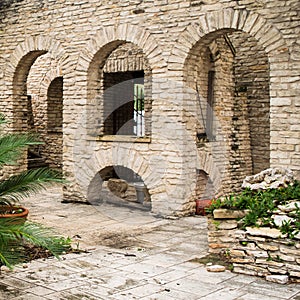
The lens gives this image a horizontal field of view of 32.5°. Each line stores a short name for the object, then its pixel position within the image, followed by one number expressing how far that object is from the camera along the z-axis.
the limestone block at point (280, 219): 5.67
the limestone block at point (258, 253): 5.62
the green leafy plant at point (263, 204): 5.66
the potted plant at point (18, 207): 4.25
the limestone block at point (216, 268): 5.75
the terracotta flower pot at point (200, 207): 9.38
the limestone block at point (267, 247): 5.58
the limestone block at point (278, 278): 5.34
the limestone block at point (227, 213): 6.20
